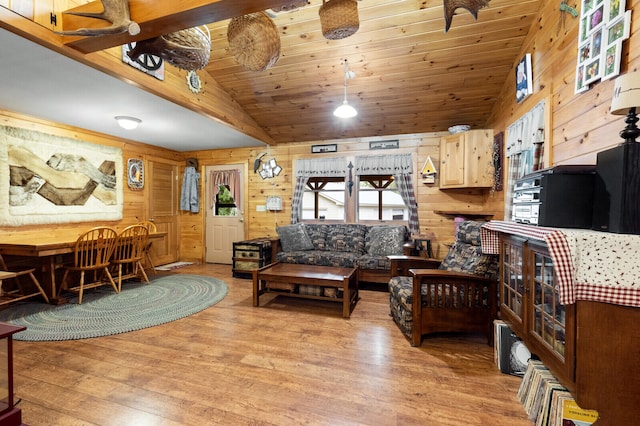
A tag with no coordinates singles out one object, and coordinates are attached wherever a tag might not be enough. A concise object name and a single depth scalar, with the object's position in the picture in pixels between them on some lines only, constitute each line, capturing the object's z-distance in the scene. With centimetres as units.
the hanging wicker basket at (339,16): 142
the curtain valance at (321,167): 496
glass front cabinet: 125
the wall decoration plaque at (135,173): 489
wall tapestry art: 340
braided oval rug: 261
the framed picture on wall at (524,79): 266
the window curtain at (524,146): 240
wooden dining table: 301
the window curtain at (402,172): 452
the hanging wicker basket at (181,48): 153
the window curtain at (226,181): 563
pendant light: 309
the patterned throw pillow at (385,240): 419
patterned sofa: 398
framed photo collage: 152
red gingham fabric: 112
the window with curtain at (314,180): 499
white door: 562
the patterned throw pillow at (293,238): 458
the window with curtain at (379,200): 477
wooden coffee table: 295
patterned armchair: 234
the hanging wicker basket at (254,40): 153
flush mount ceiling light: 370
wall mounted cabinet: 361
